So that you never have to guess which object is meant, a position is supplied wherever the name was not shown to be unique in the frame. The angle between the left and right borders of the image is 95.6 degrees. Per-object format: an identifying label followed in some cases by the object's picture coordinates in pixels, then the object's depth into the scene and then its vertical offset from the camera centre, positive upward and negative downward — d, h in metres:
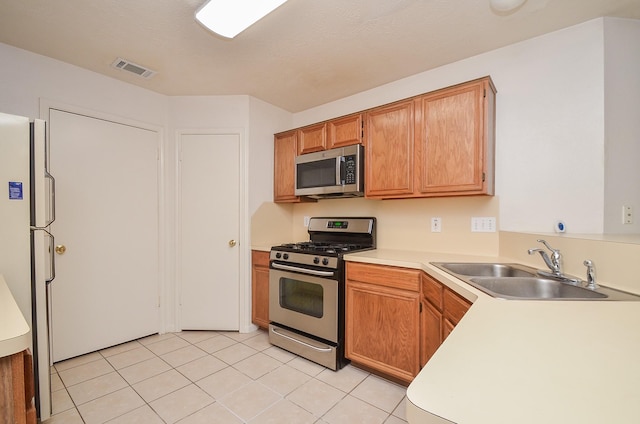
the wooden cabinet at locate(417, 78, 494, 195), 1.92 +0.48
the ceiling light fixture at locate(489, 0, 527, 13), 1.58 +1.14
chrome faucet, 1.50 -0.26
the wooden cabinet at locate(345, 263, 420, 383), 1.88 -0.76
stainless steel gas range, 2.19 -0.68
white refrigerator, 1.45 -0.10
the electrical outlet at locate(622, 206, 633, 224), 1.77 -0.03
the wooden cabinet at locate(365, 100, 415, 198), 2.22 +0.48
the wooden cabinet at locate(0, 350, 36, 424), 0.78 -0.50
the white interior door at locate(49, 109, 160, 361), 2.29 -0.19
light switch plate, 2.12 -0.10
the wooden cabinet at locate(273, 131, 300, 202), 3.00 +0.46
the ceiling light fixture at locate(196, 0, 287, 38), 1.52 +1.08
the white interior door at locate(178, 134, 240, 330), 2.88 -0.24
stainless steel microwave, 2.48 +0.34
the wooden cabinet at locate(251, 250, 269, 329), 2.81 -0.77
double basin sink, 1.20 -0.36
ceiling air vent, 2.28 +1.16
